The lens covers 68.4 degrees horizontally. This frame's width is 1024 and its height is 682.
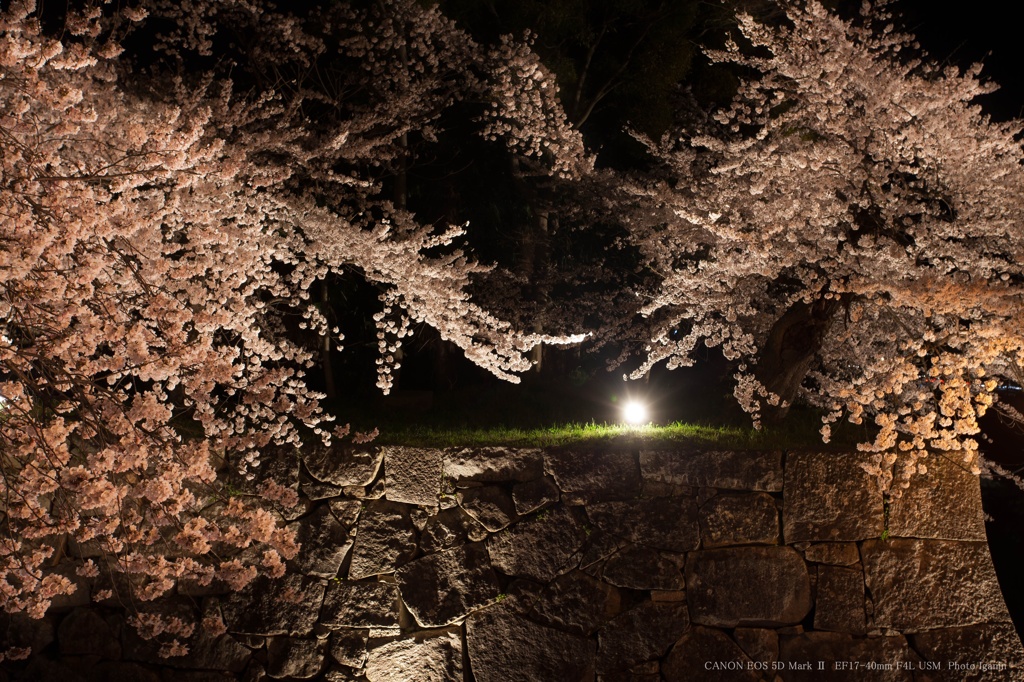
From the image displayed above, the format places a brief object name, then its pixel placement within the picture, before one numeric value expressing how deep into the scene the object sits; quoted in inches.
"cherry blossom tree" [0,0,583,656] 131.8
